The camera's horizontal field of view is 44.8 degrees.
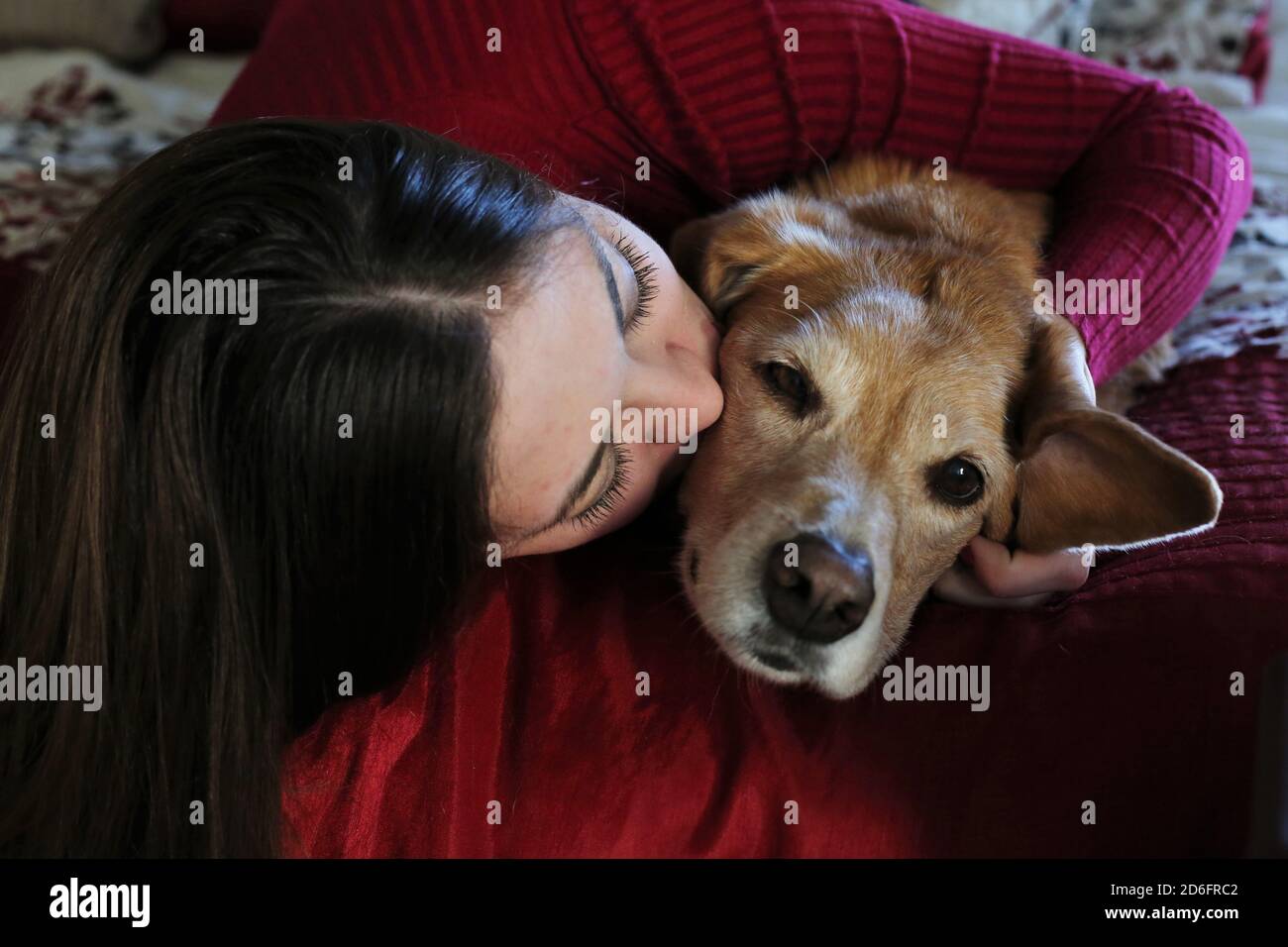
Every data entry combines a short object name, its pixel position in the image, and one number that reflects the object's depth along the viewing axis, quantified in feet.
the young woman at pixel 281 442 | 1.60
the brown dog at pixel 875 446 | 1.78
